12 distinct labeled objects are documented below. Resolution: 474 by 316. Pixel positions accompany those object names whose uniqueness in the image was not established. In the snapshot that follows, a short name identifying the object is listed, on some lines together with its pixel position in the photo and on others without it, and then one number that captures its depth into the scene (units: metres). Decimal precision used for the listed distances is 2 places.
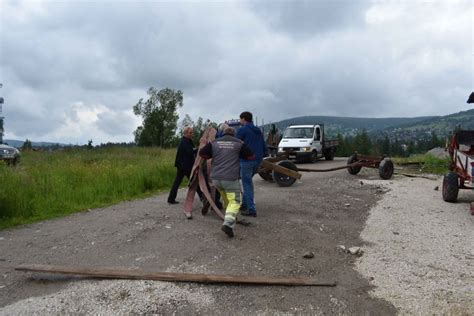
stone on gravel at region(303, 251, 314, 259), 6.10
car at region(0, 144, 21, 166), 16.42
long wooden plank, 5.07
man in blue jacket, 8.30
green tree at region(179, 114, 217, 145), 48.64
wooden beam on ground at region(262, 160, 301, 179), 10.43
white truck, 21.95
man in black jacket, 9.27
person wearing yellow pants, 6.76
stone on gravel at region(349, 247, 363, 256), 6.39
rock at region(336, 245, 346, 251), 6.56
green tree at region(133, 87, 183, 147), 41.91
